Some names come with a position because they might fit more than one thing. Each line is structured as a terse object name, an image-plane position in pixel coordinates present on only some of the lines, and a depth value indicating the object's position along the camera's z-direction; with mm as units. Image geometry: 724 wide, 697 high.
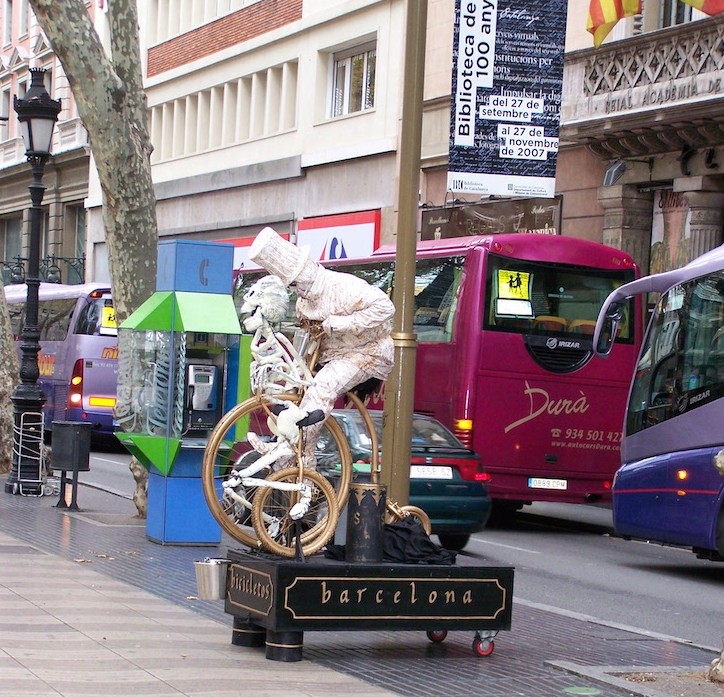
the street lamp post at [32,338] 18047
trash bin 16406
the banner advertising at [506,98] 22641
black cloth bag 8477
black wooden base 7891
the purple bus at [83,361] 28078
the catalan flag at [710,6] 15304
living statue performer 8477
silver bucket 8500
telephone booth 13539
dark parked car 15234
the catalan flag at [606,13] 17828
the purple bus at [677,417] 13750
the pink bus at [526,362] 18188
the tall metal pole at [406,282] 9719
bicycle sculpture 8430
